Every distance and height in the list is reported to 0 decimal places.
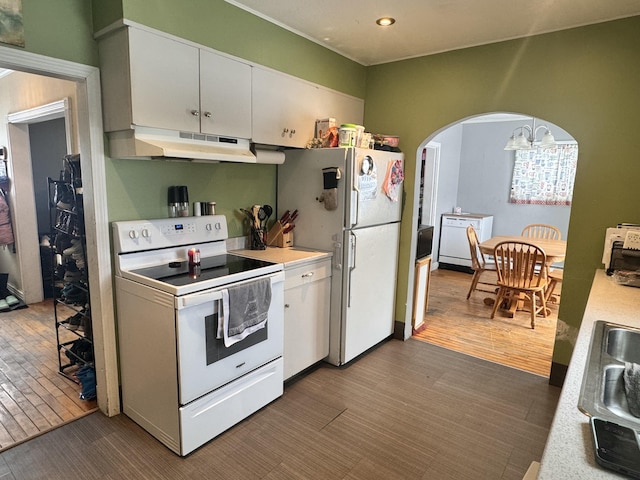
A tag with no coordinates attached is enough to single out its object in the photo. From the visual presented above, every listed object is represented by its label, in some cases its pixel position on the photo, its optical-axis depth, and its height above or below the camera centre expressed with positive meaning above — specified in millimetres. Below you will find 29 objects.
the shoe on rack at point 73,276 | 2666 -661
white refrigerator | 2840 -259
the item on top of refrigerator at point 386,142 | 3227 +367
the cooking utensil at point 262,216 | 2980 -253
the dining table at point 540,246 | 4094 -645
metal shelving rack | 2539 -583
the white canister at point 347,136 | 2898 +361
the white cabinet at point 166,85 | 1990 +526
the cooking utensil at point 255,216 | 2930 -248
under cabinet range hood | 2023 +195
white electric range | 1989 -848
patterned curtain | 5844 +208
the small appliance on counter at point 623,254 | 2236 -369
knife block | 3070 -421
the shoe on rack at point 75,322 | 2679 -975
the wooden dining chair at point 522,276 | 4012 -915
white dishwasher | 6228 -778
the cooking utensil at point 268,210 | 3052 -210
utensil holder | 2936 -420
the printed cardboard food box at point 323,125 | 3014 +454
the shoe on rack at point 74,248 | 2549 -452
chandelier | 4766 +586
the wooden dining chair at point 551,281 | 4426 -1032
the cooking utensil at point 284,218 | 3086 -273
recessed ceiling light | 2578 +1090
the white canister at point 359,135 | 2956 +376
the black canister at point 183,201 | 2469 -126
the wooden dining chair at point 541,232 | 5398 -622
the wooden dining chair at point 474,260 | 4715 -859
